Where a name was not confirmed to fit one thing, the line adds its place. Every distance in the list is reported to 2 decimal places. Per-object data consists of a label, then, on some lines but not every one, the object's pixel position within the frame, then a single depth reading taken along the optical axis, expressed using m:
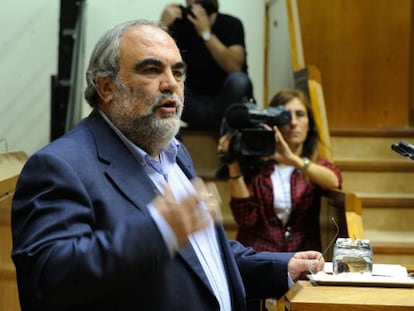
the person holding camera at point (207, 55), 4.70
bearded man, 2.00
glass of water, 2.26
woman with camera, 3.48
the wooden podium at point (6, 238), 2.78
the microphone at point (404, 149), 2.29
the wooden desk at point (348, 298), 2.04
